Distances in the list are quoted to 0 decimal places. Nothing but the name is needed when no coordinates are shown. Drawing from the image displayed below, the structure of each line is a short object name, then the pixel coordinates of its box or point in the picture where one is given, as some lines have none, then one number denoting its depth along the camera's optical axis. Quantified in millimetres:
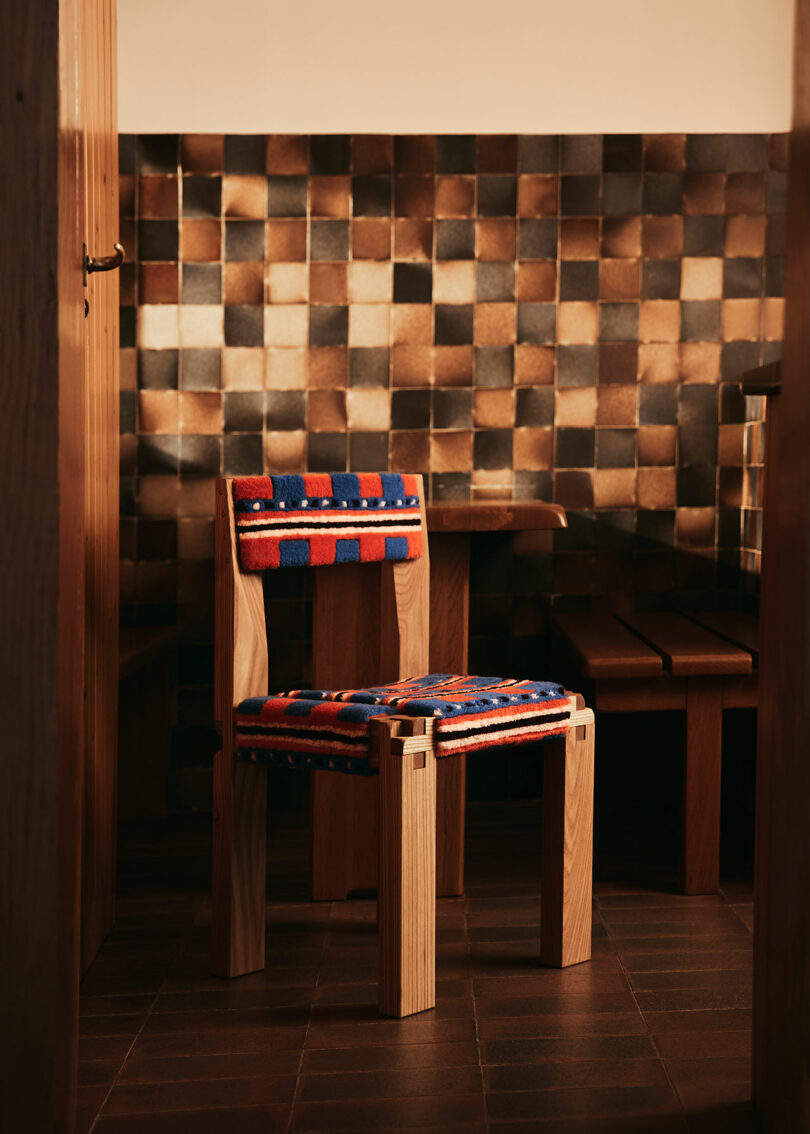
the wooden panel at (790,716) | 1509
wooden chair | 2135
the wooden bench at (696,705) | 2842
